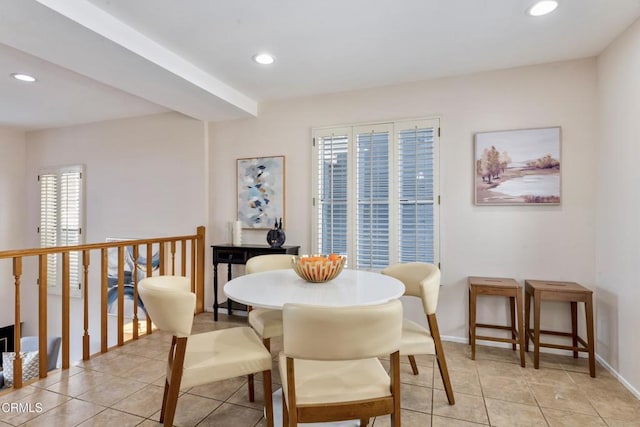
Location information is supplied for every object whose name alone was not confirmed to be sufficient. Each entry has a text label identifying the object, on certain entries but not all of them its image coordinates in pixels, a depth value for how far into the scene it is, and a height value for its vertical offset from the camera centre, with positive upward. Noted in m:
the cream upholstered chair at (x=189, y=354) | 1.52 -0.73
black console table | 3.40 -0.43
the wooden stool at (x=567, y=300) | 2.37 -0.73
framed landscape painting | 2.75 +0.40
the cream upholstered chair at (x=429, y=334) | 1.89 -0.75
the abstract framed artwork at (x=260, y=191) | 3.69 +0.26
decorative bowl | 2.00 -0.34
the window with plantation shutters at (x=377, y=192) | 3.11 +0.21
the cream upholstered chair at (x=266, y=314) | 2.12 -0.71
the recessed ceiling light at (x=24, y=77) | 3.07 +1.32
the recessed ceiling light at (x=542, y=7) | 2.00 +1.30
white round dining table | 1.62 -0.44
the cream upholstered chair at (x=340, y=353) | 1.20 -0.54
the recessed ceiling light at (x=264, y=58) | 2.66 +1.30
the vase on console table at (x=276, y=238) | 3.43 -0.26
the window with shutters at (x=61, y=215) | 4.77 -0.02
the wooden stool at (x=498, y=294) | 2.54 -0.67
